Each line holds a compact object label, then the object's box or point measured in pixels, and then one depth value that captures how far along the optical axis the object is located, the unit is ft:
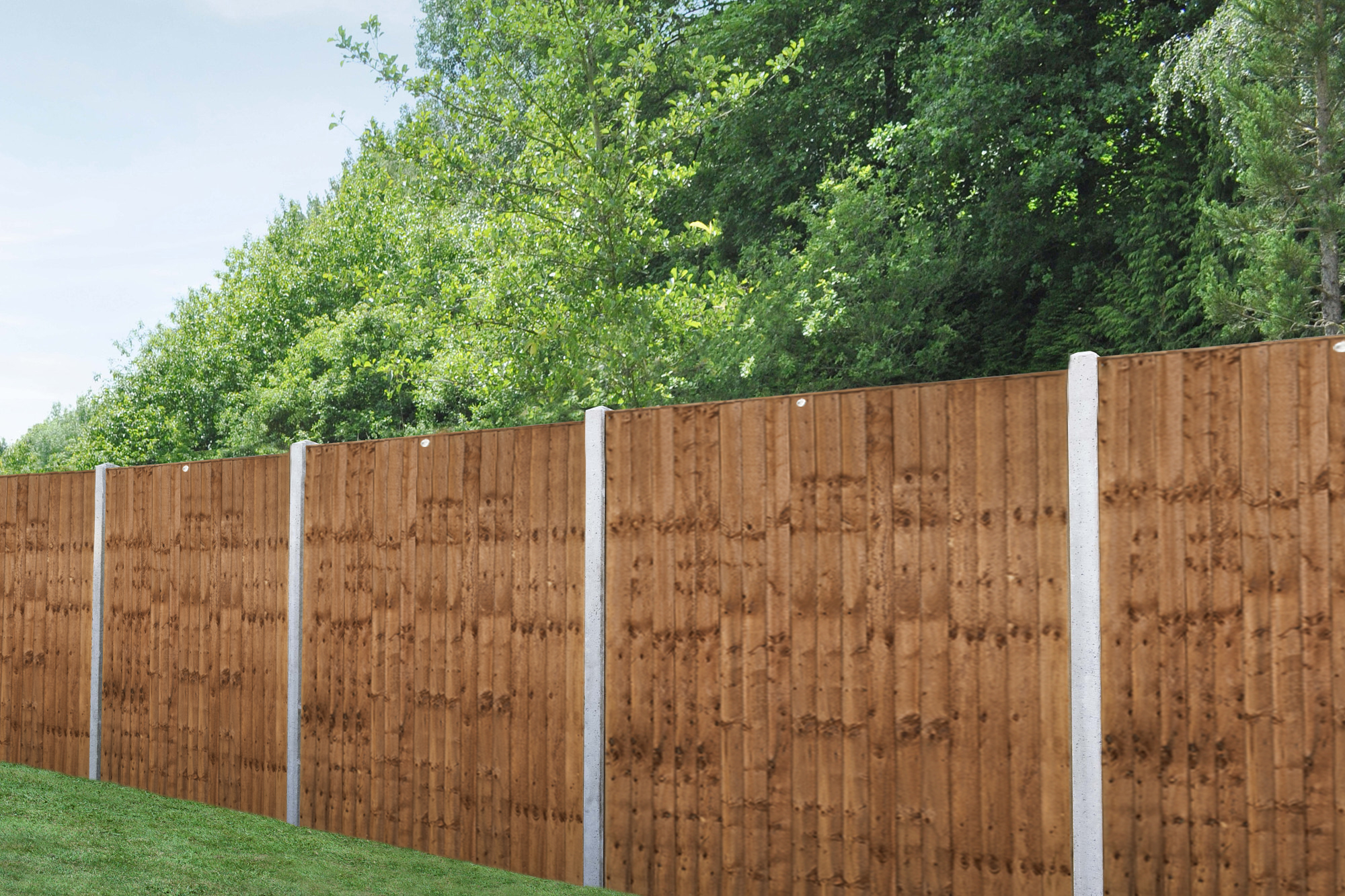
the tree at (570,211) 36.86
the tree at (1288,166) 33.17
